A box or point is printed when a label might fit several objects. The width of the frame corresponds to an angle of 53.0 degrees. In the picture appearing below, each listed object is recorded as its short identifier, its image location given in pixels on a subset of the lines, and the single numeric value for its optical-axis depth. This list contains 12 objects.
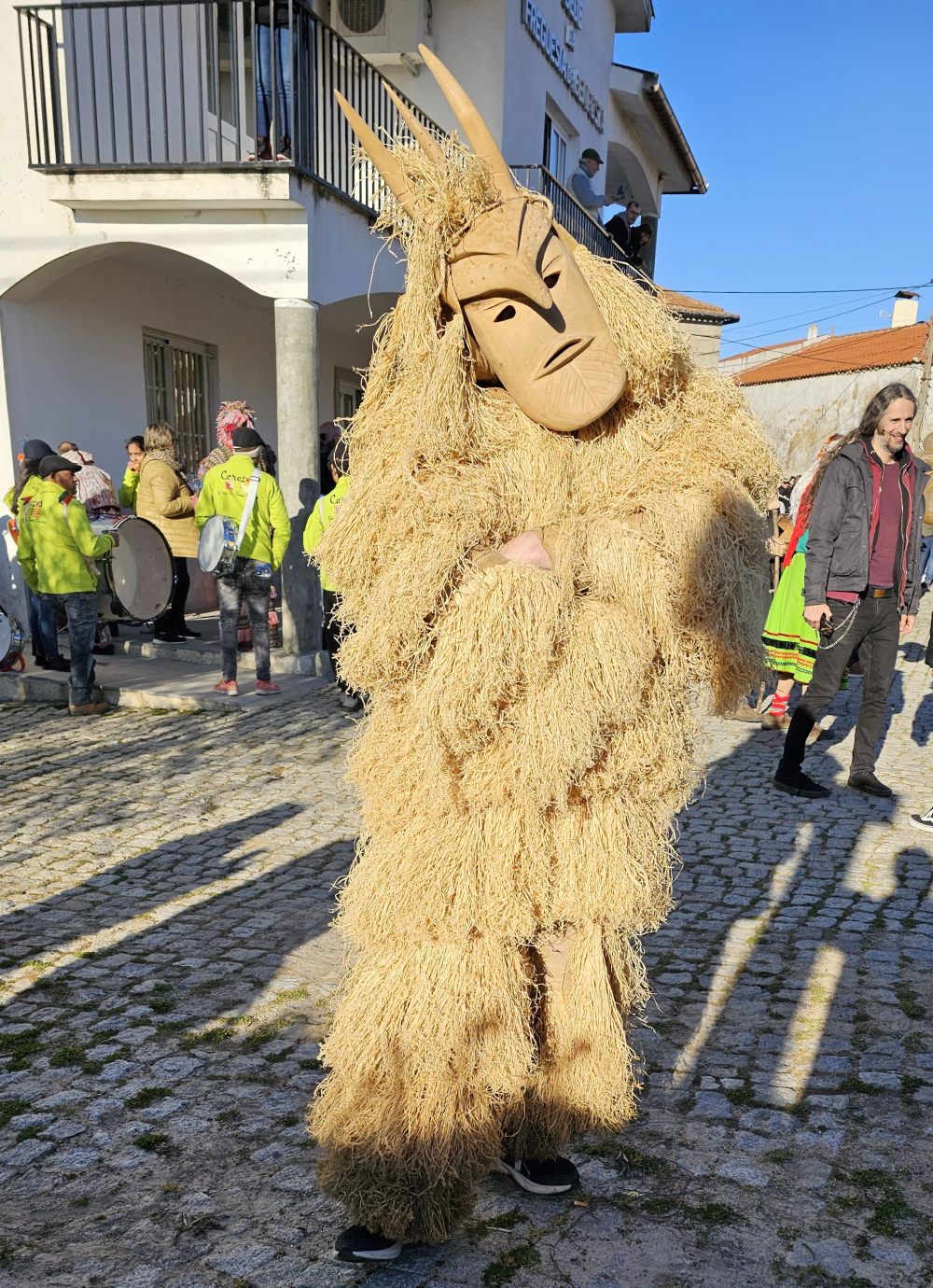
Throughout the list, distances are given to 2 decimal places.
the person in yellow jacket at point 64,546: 7.02
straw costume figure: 1.98
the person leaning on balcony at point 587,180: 14.02
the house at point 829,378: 31.33
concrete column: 8.44
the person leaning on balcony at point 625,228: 13.80
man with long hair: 5.06
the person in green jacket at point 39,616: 8.32
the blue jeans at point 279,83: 8.05
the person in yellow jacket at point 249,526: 7.44
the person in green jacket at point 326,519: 6.45
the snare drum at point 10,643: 8.22
